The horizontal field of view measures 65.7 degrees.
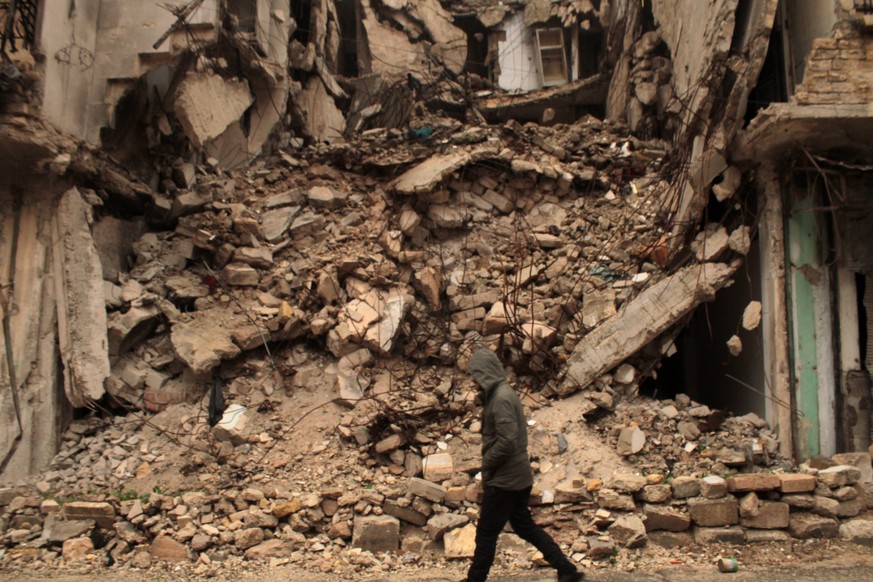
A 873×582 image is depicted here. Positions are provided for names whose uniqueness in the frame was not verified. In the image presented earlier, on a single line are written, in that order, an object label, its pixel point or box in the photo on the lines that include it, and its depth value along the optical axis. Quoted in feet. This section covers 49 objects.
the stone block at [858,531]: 16.92
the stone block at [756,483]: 17.33
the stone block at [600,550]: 16.28
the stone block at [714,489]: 17.28
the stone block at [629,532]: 16.66
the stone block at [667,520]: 17.08
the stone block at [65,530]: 17.61
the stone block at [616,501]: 17.29
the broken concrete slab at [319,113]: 32.14
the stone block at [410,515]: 17.49
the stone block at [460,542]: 16.58
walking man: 13.69
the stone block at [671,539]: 17.01
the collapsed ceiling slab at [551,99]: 36.73
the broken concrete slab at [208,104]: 25.73
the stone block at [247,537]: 17.10
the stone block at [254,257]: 24.37
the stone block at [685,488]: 17.47
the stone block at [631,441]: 19.12
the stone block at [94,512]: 17.83
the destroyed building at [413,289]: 18.42
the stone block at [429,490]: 17.51
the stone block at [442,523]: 16.98
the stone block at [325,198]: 26.68
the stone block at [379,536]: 17.08
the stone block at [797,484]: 17.42
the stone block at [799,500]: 17.34
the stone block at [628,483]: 17.43
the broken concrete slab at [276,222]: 25.50
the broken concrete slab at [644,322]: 20.90
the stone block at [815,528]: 17.04
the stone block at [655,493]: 17.38
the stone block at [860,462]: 18.88
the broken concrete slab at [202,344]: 21.57
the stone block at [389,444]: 19.84
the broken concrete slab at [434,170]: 25.62
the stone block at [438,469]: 18.53
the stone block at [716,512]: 17.10
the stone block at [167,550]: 16.93
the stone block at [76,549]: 17.22
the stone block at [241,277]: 23.88
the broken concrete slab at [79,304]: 20.83
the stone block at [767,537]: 17.04
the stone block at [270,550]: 16.90
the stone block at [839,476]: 17.51
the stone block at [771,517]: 17.17
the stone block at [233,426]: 20.49
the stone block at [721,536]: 16.92
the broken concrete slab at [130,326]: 21.85
